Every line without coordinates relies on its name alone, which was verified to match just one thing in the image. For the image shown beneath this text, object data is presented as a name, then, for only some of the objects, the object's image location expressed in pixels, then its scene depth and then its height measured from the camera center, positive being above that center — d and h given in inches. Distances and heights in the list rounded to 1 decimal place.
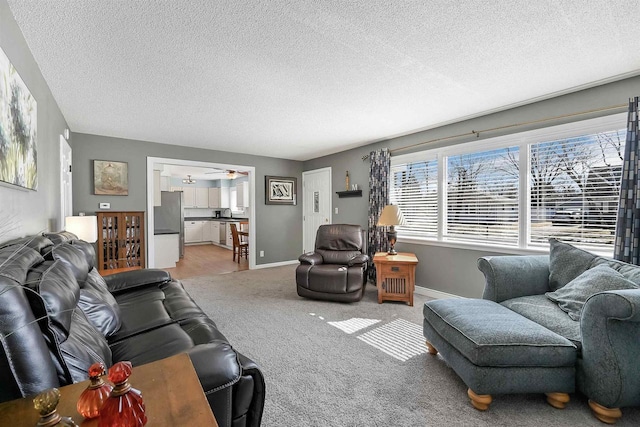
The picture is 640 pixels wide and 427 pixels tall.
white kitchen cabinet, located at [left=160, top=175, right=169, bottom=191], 324.2 +31.7
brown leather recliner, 142.9 -31.5
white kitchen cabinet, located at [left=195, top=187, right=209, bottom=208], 393.1 +17.9
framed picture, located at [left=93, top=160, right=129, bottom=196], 172.6 +19.8
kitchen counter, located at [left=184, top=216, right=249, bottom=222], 360.7 -11.5
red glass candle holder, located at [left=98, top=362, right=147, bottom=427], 24.1 -16.9
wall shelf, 203.2 +12.0
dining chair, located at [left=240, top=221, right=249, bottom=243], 301.8 -18.2
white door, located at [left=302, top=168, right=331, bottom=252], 232.8 +6.3
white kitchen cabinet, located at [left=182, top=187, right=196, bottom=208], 383.2 +17.6
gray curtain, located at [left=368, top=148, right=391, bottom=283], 178.7 +8.8
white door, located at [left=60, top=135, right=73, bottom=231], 127.1 +13.4
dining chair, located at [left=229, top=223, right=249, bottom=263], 264.7 -30.7
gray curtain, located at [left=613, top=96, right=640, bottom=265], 94.0 +3.0
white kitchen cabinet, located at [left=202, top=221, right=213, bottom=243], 392.2 -30.1
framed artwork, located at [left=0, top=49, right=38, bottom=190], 57.3 +18.2
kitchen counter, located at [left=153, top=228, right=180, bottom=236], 223.6 -17.5
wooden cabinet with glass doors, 165.8 -18.3
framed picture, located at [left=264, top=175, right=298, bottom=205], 237.8 +16.9
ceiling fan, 315.6 +41.2
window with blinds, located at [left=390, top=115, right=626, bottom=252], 105.8 +9.7
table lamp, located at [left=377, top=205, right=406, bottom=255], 151.4 -5.0
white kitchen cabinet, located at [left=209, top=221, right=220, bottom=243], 378.3 -28.2
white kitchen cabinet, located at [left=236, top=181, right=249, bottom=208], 324.5 +18.5
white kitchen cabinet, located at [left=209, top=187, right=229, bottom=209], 397.4 +16.8
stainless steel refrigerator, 273.7 -2.7
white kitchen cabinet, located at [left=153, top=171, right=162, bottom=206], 235.5 +15.8
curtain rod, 102.4 +37.0
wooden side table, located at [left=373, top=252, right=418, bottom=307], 140.0 -33.4
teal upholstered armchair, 62.2 -25.9
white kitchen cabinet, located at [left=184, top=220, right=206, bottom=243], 379.3 -28.2
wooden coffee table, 26.8 -19.9
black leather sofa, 30.8 -20.6
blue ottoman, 66.6 -35.7
